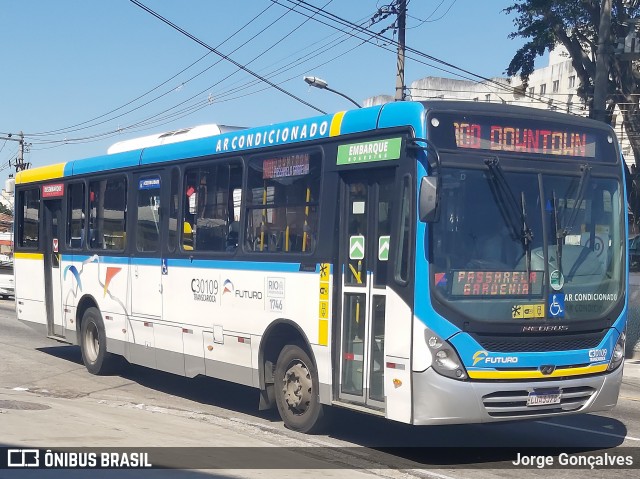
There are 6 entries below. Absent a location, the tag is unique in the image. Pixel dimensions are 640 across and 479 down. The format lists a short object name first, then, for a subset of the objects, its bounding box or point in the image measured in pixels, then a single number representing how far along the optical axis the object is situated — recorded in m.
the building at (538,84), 75.25
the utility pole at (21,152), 62.15
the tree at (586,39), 34.41
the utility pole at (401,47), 26.73
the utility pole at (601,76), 21.95
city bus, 8.66
